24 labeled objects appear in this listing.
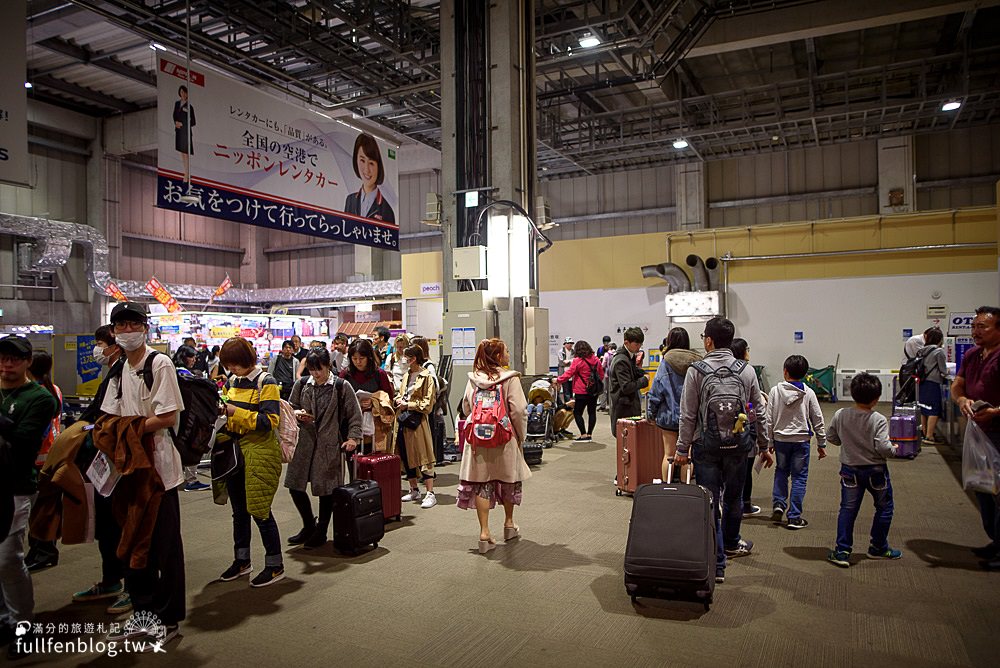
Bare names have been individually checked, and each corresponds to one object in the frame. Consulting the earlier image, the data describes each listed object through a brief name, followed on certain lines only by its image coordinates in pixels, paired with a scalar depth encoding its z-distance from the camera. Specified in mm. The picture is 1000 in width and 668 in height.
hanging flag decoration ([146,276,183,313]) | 17719
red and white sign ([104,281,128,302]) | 20175
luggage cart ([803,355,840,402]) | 14328
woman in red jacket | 9477
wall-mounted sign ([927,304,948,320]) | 13789
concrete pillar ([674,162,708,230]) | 19625
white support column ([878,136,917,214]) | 17344
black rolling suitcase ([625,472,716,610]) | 3520
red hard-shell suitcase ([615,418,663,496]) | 6168
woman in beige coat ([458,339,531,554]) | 4668
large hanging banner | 6758
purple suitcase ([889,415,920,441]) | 7270
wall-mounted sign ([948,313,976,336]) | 11844
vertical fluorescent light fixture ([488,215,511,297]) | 8406
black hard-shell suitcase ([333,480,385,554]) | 4605
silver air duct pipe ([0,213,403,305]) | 18953
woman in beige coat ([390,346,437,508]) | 5945
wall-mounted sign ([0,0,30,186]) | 5273
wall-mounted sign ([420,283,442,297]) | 17875
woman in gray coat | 4648
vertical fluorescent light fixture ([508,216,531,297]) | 8539
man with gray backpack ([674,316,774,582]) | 3830
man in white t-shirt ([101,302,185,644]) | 3148
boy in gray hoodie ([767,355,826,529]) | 5059
